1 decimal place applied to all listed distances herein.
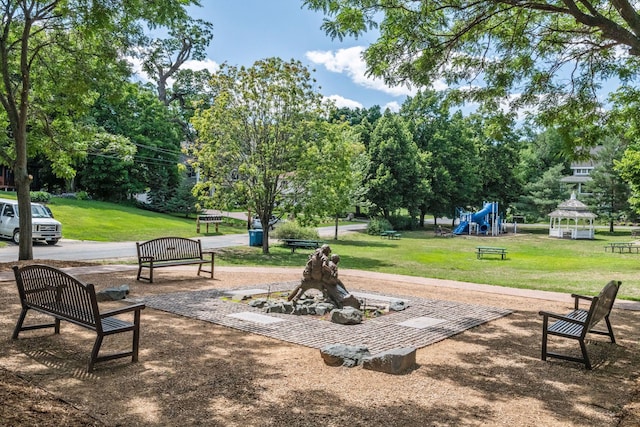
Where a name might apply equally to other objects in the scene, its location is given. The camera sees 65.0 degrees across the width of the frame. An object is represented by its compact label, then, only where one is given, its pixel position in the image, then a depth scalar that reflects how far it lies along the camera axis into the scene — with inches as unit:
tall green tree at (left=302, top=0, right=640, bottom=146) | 325.7
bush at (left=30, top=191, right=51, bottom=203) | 1368.1
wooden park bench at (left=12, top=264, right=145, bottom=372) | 222.0
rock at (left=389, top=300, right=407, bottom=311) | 378.3
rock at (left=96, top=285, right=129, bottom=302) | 377.7
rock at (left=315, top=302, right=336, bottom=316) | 357.1
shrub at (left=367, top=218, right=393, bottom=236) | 1530.5
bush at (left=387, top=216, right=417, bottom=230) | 1813.5
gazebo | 1663.4
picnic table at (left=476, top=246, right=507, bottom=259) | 967.6
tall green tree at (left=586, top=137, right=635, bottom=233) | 1956.2
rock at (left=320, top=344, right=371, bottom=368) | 238.8
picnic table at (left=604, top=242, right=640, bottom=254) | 1151.0
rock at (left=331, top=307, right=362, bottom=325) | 327.0
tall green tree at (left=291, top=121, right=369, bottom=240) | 813.9
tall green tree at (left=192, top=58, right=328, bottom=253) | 814.5
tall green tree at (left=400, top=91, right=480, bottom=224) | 1940.2
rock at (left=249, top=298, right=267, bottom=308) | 374.0
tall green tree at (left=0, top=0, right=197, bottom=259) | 523.8
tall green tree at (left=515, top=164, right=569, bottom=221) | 2092.8
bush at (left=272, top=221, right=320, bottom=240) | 1091.3
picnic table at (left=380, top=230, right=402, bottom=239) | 1426.2
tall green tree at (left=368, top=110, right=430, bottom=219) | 1695.4
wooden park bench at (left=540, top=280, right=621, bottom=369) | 246.1
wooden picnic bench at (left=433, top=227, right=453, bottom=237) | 1604.2
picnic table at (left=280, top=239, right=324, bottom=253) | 946.1
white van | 888.3
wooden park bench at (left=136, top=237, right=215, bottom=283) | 478.0
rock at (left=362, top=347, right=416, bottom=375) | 228.8
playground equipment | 1723.7
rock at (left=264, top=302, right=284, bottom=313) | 360.2
